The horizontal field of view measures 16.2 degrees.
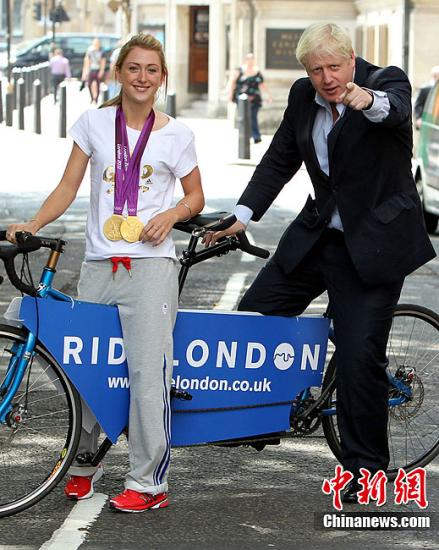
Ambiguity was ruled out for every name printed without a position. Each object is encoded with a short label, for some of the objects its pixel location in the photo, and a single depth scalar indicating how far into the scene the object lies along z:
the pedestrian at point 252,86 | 29.02
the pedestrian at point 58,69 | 43.94
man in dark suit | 5.38
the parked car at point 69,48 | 52.56
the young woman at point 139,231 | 5.39
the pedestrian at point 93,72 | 42.91
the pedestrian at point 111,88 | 39.54
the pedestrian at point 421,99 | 21.41
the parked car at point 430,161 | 15.48
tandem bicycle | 5.39
